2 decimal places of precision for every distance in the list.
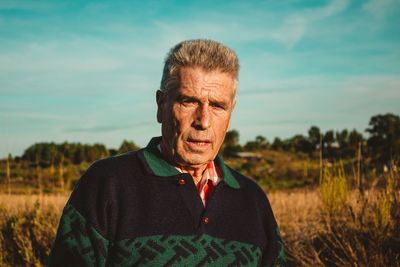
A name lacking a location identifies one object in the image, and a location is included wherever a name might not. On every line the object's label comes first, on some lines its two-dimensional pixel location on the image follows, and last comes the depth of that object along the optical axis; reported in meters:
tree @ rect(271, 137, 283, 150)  59.33
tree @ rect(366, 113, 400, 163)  26.49
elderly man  1.77
